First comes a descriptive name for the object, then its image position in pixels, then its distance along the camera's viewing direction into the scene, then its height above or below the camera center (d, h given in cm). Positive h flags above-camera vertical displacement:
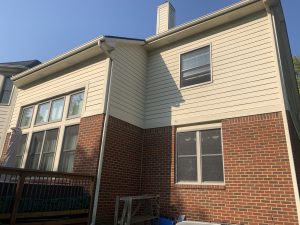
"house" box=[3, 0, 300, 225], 637 +214
